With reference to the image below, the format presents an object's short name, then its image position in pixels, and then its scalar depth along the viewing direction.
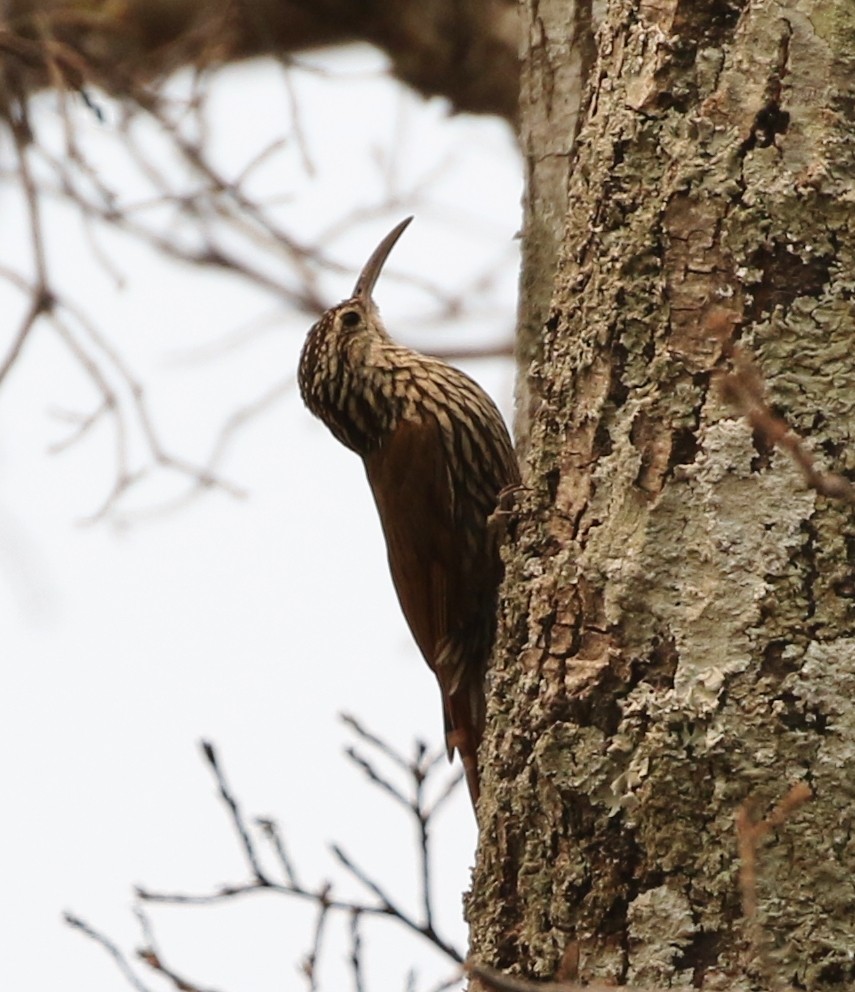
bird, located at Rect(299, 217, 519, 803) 7.38
